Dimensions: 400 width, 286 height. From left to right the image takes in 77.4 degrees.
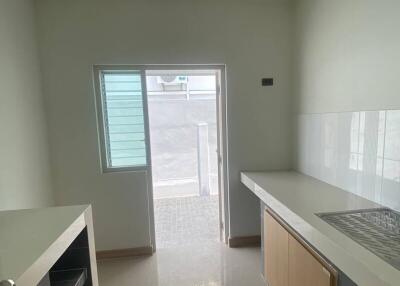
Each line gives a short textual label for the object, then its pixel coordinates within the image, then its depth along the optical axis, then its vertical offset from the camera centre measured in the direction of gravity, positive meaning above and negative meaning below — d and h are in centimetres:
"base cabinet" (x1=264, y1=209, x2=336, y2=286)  126 -87
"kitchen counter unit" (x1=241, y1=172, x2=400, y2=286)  92 -59
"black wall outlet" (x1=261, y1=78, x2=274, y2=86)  272 +37
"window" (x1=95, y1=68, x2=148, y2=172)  261 +1
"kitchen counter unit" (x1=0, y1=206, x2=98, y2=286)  91 -52
